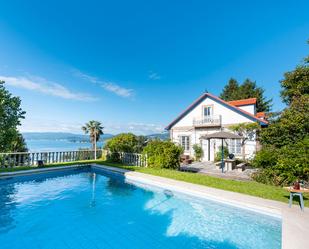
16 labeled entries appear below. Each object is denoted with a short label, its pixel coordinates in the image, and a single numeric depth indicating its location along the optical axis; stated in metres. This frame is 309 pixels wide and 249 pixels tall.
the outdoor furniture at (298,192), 5.72
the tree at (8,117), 10.33
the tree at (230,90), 43.37
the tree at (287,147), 8.15
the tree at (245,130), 16.05
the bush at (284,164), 8.01
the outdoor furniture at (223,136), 12.16
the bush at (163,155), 12.84
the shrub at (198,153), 19.09
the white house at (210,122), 17.30
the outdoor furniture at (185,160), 17.25
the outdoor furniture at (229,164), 13.27
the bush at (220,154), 17.12
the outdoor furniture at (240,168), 13.10
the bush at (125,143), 15.96
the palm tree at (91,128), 30.83
